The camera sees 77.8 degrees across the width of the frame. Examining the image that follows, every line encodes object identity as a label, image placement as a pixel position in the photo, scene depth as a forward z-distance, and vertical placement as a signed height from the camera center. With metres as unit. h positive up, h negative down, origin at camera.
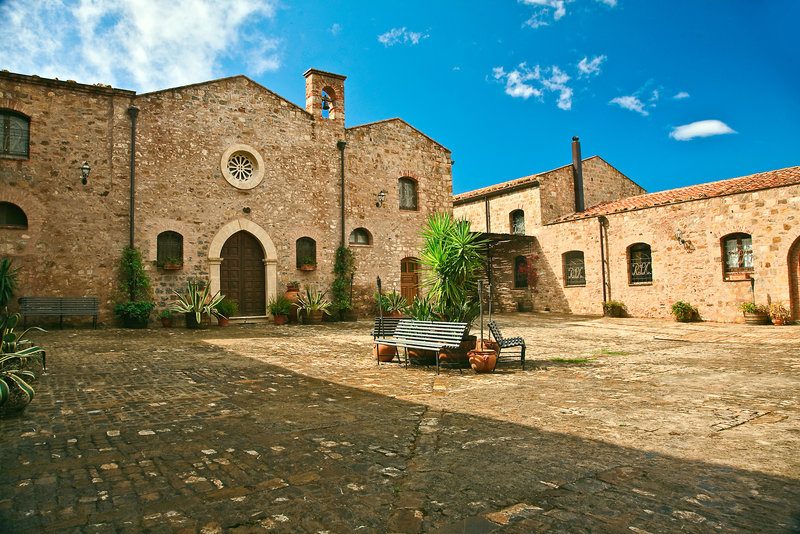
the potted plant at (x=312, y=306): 15.07 -0.24
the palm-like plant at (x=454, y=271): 7.76 +0.37
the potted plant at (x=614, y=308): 17.61 -0.63
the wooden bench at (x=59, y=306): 11.62 -0.04
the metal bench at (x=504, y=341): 7.32 -0.72
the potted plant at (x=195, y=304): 13.12 -0.08
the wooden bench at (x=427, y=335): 6.86 -0.59
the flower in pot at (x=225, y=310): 13.76 -0.28
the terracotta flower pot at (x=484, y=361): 6.99 -0.95
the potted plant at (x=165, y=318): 13.18 -0.43
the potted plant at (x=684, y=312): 15.56 -0.73
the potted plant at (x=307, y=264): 15.54 +1.07
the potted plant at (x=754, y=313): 13.84 -0.73
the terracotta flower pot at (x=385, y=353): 7.93 -0.91
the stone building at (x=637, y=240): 13.93 +1.67
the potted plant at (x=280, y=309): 14.71 -0.30
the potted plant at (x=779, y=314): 13.52 -0.76
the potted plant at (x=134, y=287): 12.67 +0.41
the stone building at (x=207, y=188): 12.30 +3.31
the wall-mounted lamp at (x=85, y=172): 12.56 +3.36
